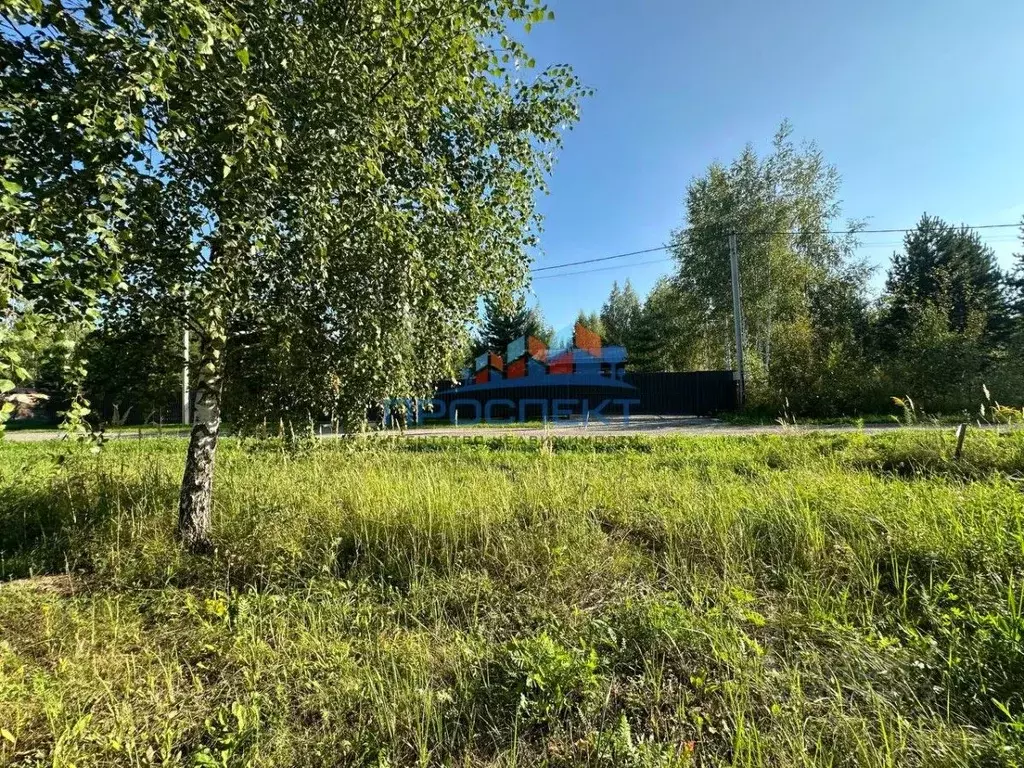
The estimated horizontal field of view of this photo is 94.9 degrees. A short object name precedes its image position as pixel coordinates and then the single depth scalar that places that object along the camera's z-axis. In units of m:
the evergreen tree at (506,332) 25.25
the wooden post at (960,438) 4.97
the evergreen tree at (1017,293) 19.84
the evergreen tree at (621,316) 31.62
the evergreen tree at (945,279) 19.52
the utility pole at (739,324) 16.27
